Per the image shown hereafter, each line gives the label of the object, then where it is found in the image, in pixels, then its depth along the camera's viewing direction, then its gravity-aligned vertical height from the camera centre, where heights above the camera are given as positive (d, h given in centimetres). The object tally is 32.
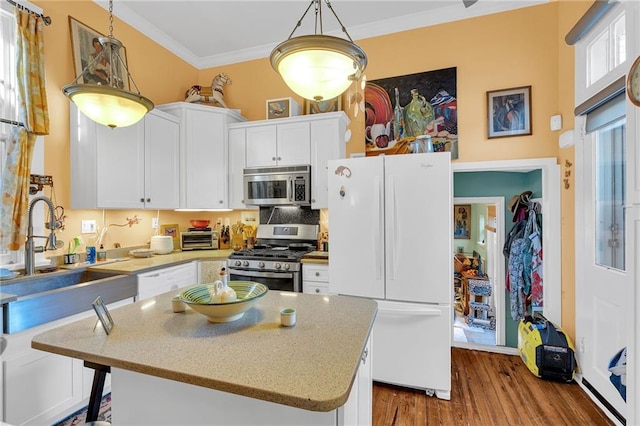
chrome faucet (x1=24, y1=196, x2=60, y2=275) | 201 -17
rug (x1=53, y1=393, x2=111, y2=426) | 190 -131
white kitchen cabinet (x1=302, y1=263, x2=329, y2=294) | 273 -59
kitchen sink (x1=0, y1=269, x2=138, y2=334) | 163 -51
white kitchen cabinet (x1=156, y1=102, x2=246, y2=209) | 323 +65
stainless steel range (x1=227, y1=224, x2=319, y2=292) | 281 -42
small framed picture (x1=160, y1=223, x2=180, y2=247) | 341 -20
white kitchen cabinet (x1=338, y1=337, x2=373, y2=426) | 98 -70
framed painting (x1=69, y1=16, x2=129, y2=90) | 254 +140
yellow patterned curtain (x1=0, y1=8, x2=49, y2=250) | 205 +61
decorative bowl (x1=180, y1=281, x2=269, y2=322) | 110 -34
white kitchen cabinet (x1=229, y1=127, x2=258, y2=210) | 337 +53
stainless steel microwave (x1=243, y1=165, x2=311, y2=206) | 310 +29
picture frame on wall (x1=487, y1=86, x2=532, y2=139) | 274 +92
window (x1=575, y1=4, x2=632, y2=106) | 191 +110
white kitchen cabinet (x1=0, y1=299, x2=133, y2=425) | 161 -97
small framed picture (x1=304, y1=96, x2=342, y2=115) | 332 +119
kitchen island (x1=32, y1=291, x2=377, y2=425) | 80 -44
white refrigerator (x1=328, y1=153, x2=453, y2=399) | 221 -33
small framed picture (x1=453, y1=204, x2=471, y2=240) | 427 -13
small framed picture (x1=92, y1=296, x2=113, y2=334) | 109 -38
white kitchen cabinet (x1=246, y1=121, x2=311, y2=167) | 313 +74
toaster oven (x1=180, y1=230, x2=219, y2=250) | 340 -30
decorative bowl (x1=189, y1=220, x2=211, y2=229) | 359 -12
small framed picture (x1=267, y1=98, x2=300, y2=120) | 331 +116
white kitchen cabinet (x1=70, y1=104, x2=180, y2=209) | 249 +45
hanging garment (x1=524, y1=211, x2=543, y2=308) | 281 -49
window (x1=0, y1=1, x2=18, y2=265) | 210 +94
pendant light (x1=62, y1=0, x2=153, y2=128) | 131 +52
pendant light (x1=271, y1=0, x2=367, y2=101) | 105 +55
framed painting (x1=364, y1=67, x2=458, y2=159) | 294 +104
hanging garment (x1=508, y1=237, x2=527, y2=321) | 290 -63
